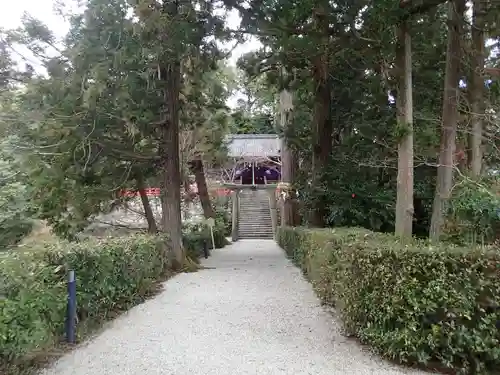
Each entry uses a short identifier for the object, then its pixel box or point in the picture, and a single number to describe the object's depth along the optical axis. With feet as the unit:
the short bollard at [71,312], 14.76
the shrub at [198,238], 47.46
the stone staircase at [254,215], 92.32
